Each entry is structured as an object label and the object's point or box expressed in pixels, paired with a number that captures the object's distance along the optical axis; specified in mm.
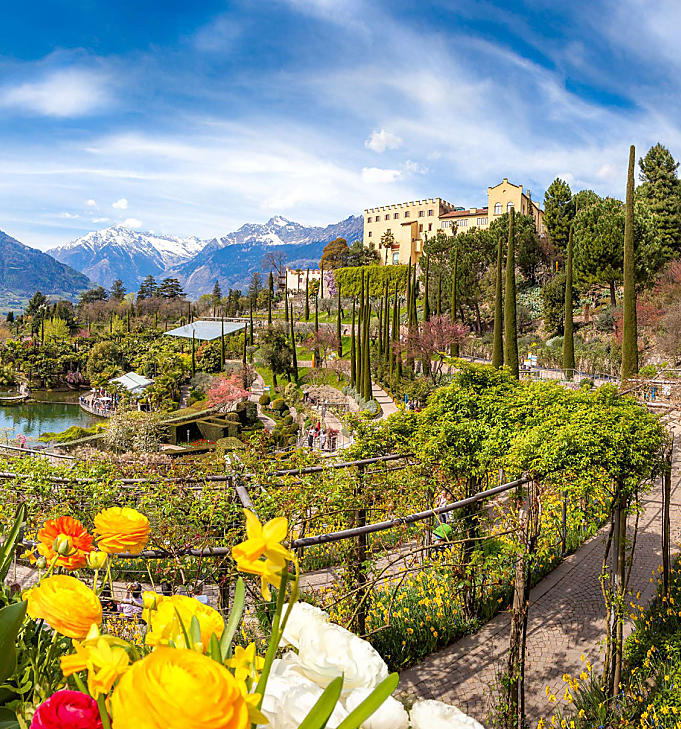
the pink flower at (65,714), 476
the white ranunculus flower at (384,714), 613
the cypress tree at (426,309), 24469
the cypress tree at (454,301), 21875
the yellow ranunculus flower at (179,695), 345
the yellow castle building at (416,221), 42631
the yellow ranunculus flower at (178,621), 544
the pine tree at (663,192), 23594
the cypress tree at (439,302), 24134
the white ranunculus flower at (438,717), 628
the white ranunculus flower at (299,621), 741
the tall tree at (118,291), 69469
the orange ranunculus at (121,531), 730
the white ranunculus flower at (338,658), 646
